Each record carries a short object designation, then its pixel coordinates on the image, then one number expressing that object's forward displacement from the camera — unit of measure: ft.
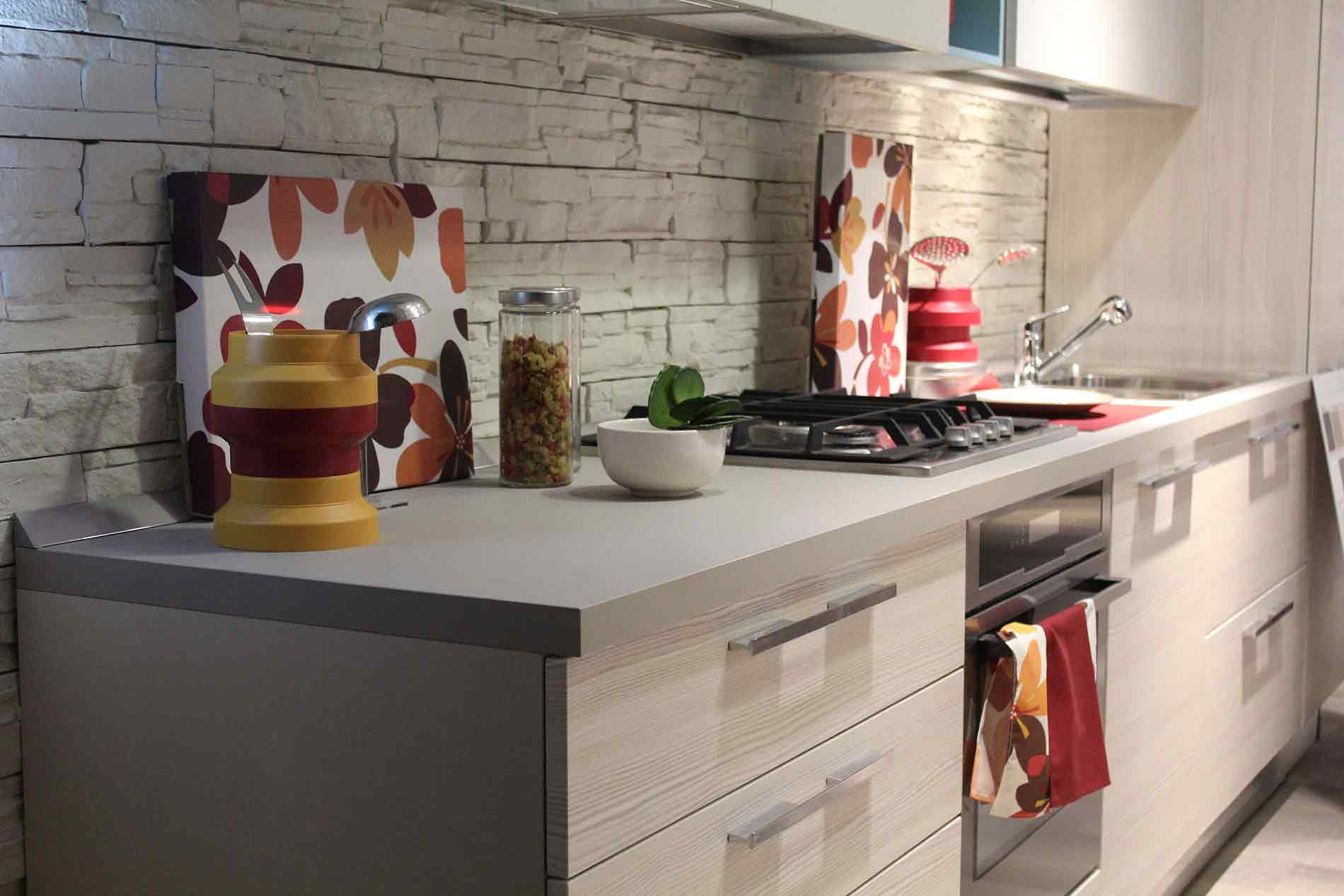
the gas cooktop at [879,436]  6.91
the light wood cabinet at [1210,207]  12.05
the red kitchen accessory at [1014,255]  11.14
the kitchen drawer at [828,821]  4.59
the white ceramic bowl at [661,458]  5.96
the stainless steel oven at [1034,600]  6.72
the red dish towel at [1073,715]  6.99
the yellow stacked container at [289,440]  4.93
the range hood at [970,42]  7.18
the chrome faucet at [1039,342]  11.37
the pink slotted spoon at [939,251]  10.48
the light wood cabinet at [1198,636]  8.57
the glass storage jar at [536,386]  6.37
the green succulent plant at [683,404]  6.26
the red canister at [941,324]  10.61
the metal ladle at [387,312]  5.05
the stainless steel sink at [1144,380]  11.80
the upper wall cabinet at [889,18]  7.02
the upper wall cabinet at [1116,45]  9.52
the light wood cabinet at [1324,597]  12.32
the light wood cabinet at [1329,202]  11.87
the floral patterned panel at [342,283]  5.49
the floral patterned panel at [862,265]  9.39
